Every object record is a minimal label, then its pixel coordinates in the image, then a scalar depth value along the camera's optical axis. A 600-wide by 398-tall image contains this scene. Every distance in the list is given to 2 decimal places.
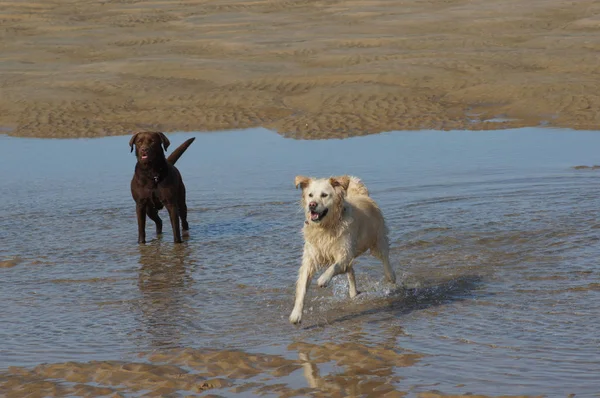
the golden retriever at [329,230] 17.81
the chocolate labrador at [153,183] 25.58
